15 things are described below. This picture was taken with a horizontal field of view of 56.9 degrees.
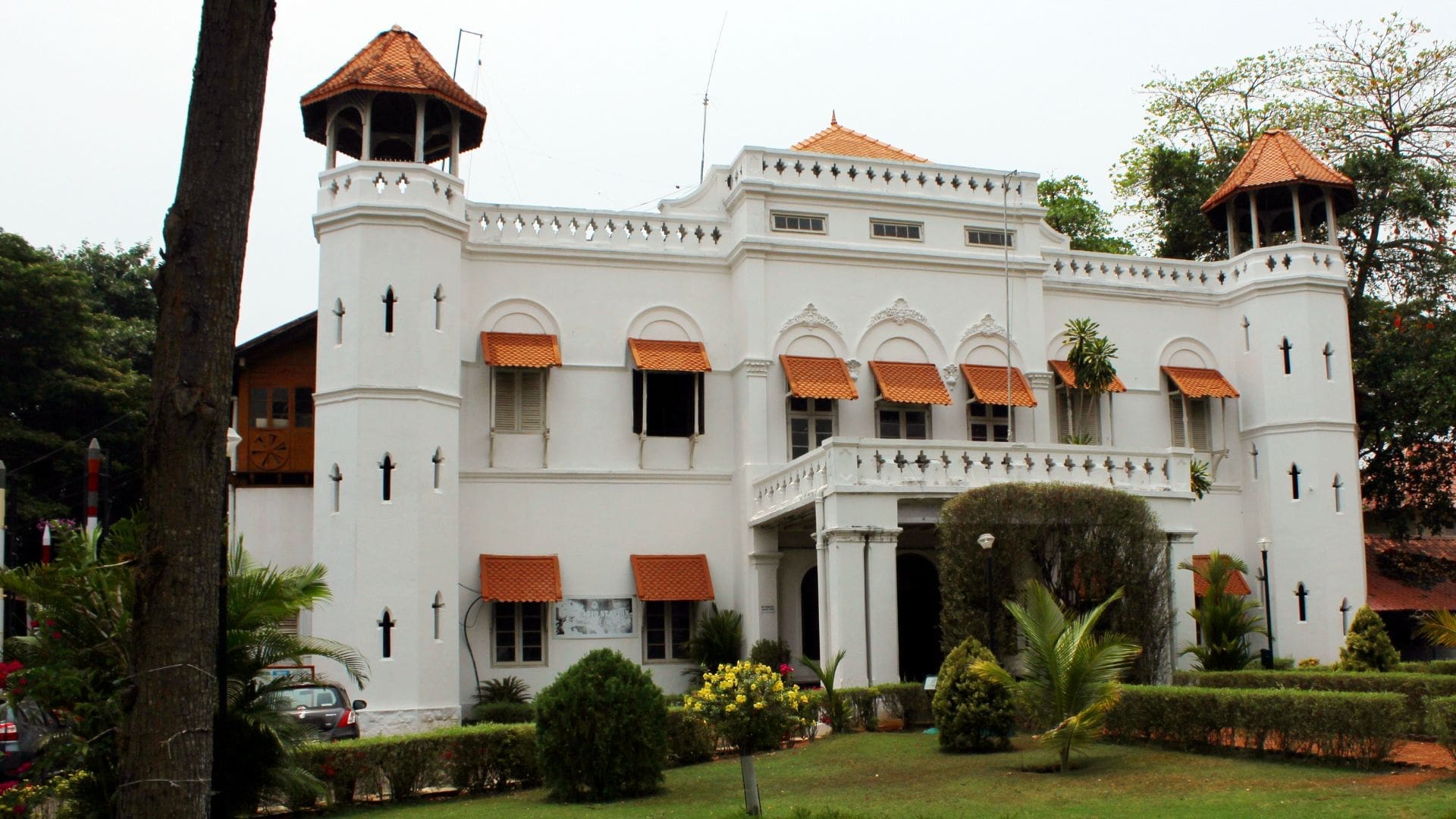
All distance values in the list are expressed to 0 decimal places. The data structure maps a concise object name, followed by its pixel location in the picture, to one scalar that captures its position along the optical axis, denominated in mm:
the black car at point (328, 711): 17828
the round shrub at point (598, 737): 14578
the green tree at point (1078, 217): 40375
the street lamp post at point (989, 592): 18688
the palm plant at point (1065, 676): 15102
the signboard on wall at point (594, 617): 24875
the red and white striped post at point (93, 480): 20156
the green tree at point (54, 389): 34344
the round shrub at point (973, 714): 16844
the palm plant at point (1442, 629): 15492
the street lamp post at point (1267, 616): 24984
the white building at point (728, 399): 22578
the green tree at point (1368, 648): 20562
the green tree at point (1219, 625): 23156
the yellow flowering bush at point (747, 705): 13148
